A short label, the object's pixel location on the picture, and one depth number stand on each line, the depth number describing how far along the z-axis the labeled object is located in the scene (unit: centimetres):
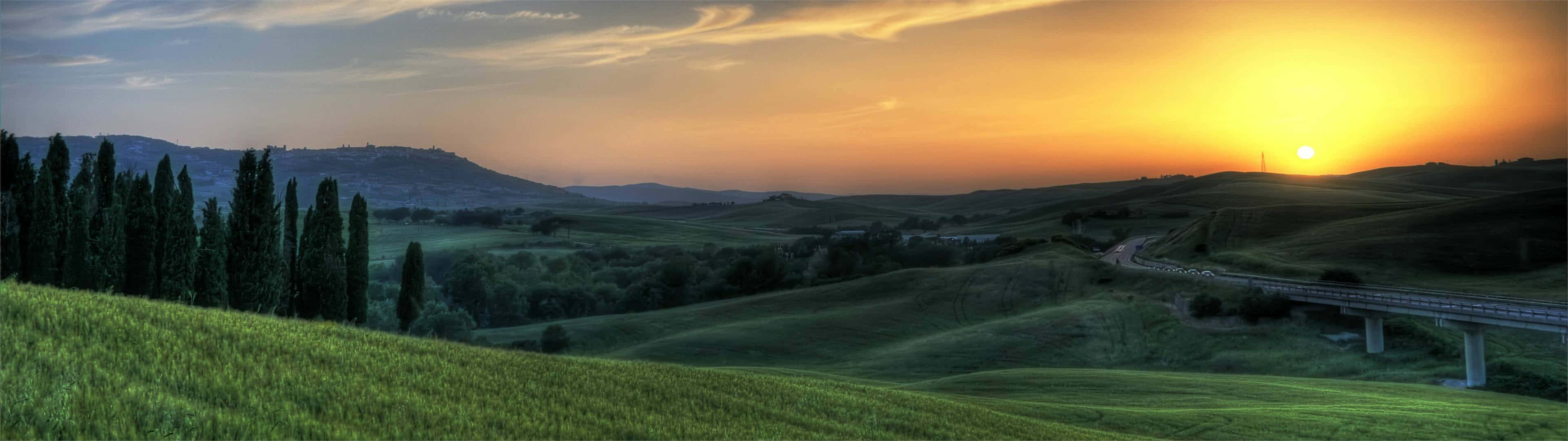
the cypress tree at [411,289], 7681
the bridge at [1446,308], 5903
